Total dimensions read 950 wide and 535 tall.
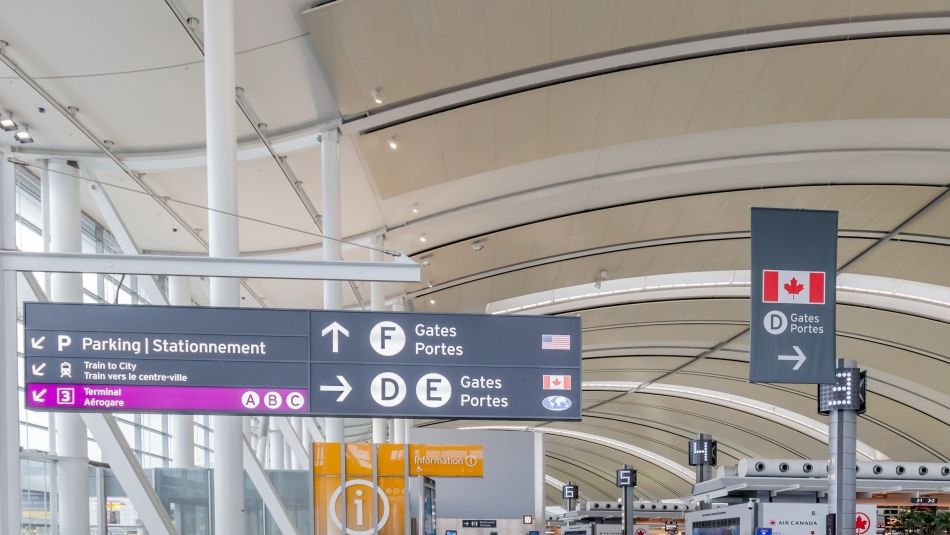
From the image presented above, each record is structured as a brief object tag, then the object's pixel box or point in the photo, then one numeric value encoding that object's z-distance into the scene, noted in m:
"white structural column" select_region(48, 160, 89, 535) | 13.64
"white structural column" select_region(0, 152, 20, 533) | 6.40
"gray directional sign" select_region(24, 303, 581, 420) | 7.77
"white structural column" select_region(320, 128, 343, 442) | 14.08
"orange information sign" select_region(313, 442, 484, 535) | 16.02
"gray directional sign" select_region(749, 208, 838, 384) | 12.23
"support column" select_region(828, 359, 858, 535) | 14.01
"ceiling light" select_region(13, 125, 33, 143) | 13.49
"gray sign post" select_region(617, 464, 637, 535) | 31.17
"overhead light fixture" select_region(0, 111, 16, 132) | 12.92
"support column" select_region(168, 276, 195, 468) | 19.41
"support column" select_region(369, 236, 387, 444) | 20.33
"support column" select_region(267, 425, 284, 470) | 37.22
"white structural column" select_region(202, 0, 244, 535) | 8.89
